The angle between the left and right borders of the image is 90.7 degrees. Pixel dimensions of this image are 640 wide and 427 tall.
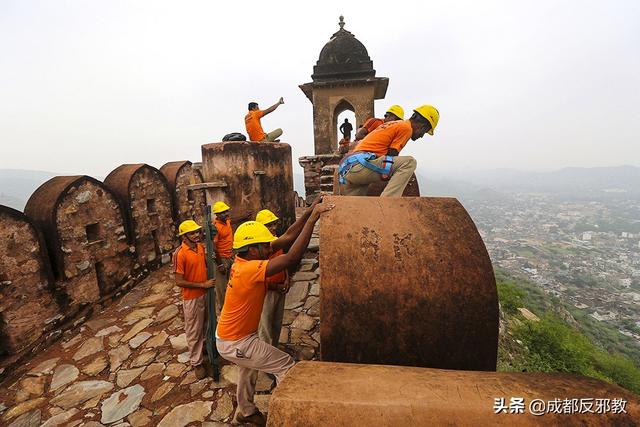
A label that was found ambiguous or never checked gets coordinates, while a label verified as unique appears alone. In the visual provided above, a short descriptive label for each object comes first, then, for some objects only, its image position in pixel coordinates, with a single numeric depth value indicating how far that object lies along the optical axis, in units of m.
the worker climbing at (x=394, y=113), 4.02
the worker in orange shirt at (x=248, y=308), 2.62
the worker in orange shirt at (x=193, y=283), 3.66
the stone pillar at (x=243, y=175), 4.81
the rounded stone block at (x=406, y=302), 1.80
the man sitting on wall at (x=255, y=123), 6.25
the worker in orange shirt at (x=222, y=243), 4.42
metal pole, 3.61
